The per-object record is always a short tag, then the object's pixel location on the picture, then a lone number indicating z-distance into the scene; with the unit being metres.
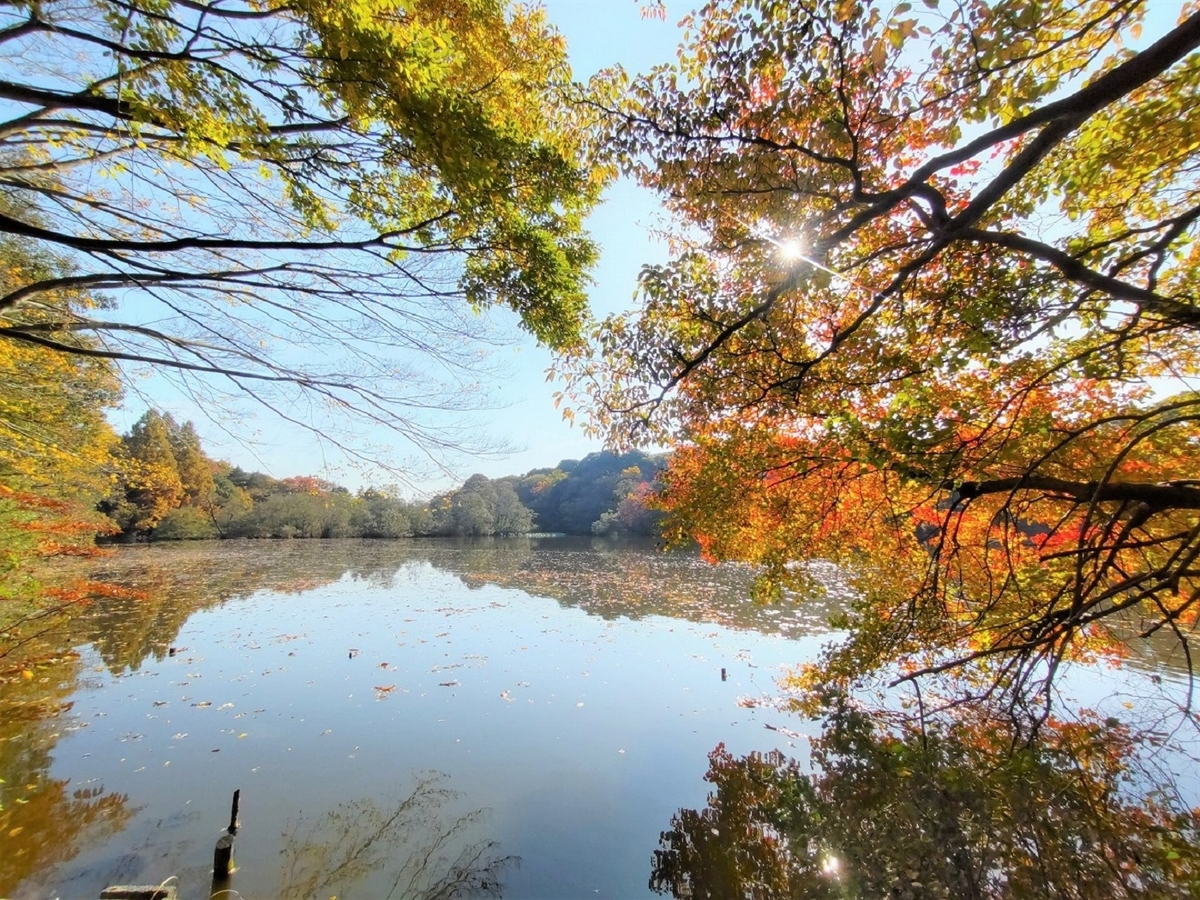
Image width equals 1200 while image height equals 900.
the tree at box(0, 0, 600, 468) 2.14
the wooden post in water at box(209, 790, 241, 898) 3.52
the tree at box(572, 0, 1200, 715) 2.28
